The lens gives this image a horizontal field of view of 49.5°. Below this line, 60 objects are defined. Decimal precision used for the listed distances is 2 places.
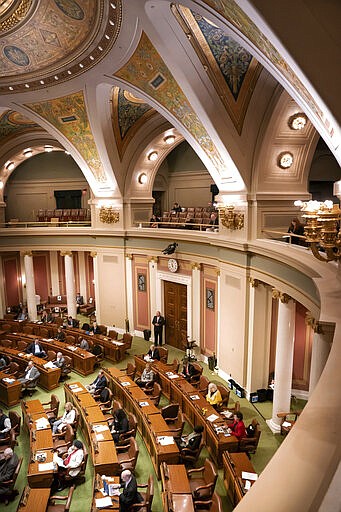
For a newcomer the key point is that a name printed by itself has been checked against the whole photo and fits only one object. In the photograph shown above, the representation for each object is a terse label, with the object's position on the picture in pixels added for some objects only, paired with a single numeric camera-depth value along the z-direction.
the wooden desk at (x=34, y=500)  5.98
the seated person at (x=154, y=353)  12.55
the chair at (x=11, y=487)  7.02
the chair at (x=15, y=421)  9.20
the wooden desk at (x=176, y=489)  5.77
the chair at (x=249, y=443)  7.77
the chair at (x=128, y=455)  7.34
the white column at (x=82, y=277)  21.36
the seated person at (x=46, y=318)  17.29
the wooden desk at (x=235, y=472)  6.31
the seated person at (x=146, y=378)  10.87
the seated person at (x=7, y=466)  7.02
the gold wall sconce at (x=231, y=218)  10.52
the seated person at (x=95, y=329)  15.41
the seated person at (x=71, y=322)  16.61
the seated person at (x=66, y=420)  8.62
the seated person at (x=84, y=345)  13.77
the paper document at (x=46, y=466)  7.01
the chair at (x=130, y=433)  8.20
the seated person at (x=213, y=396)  9.44
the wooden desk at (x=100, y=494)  5.95
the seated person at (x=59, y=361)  12.27
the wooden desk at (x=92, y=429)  7.14
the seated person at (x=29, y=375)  11.22
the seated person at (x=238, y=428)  7.82
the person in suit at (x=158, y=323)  15.00
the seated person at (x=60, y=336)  14.77
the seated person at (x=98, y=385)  10.46
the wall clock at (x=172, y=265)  14.40
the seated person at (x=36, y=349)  13.19
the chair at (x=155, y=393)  9.94
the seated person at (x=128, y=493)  6.04
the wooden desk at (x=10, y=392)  10.75
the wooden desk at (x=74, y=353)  12.78
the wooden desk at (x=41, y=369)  11.73
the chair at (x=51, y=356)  13.02
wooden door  14.77
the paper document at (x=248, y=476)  6.35
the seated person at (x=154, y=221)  15.55
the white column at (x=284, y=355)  8.56
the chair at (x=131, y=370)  11.70
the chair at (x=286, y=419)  8.72
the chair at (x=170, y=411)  8.98
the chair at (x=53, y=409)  9.38
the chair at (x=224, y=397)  9.60
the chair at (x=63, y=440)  7.89
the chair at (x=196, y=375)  11.25
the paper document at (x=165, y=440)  7.64
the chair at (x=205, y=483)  6.31
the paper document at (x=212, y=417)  8.52
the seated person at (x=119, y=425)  8.27
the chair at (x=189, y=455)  7.54
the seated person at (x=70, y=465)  7.26
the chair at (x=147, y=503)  6.03
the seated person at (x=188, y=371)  11.32
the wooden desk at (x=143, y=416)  7.40
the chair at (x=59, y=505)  6.08
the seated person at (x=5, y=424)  8.59
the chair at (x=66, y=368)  12.42
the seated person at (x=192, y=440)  7.65
